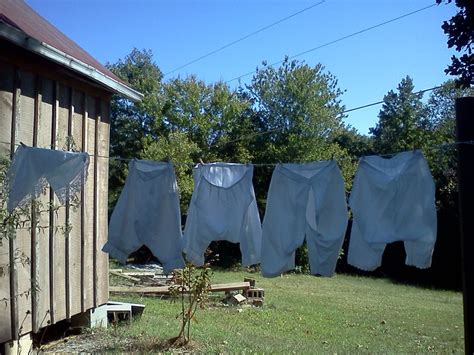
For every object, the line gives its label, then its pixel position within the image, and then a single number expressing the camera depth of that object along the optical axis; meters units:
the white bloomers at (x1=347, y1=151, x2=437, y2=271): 4.31
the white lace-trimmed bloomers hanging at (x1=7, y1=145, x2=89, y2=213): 4.46
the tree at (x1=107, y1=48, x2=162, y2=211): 28.23
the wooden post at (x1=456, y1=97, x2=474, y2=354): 3.89
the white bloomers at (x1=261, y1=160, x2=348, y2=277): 4.64
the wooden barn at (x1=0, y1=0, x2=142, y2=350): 5.77
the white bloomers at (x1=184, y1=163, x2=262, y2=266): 5.05
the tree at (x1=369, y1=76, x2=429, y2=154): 36.34
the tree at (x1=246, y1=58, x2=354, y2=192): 25.27
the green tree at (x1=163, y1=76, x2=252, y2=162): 28.94
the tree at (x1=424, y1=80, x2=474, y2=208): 22.63
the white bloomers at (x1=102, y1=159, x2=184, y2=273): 5.10
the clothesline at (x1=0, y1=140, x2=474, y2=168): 3.90
